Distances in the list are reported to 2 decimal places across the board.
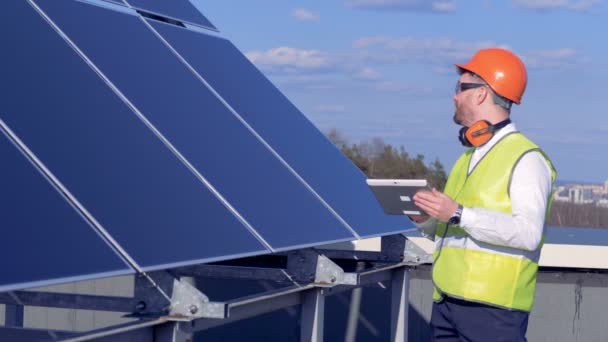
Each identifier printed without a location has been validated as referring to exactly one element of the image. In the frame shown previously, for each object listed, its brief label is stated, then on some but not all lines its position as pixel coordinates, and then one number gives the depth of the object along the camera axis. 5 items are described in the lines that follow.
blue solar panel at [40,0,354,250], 5.79
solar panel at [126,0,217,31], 7.46
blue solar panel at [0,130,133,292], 3.60
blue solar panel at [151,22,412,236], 7.34
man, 5.04
